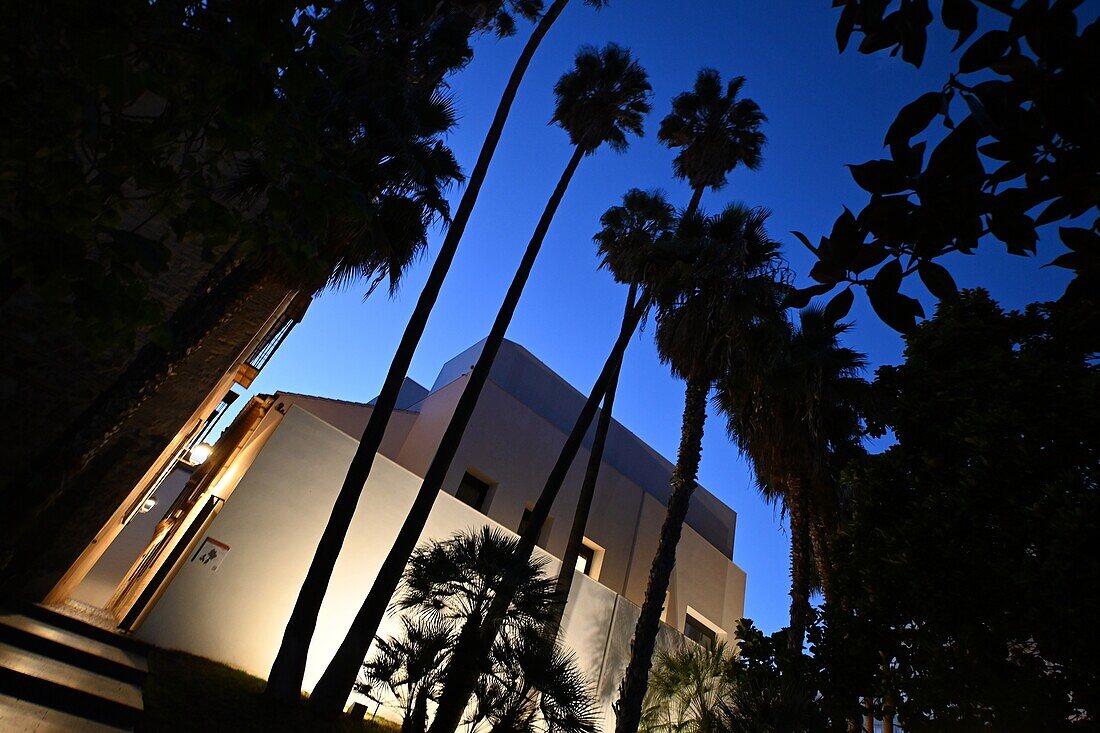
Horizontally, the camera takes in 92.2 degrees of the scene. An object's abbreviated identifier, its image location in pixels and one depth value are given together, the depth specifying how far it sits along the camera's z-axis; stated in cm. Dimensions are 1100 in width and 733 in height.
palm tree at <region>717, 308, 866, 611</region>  1159
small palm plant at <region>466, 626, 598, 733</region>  665
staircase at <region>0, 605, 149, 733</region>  417
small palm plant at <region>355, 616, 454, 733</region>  676
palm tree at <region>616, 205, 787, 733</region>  1032
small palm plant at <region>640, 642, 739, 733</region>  1348
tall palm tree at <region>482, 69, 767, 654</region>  1617
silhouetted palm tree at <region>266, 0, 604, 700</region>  718
